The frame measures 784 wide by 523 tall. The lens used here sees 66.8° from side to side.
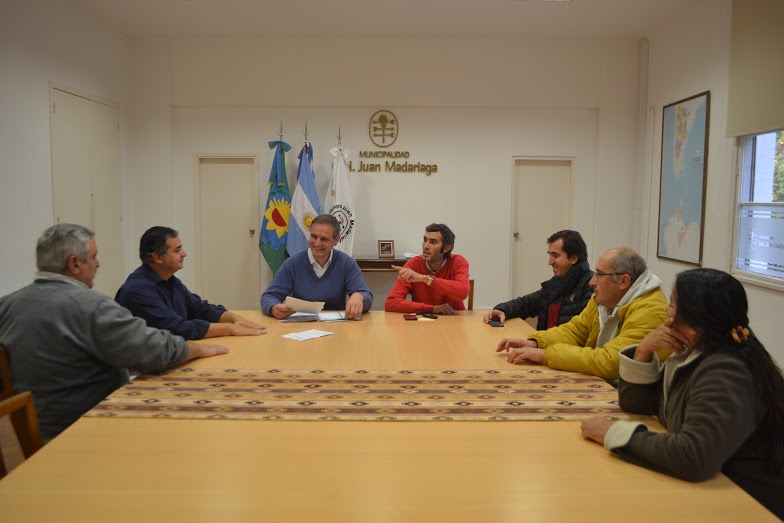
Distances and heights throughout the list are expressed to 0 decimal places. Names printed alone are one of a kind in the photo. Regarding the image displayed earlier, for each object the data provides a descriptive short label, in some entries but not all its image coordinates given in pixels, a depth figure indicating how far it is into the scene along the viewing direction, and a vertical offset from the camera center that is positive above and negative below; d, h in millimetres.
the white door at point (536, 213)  6848 +128
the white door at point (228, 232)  6754 -135
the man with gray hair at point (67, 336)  2084 -421
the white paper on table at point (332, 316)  3453 -556
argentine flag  6316 +97
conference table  1359 -648
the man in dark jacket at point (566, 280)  3238 -306
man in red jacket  3746 -367
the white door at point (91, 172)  5125 +432
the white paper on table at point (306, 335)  2988 -579
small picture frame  6668 -289
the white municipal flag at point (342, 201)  6387 +225
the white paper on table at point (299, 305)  3584 -505
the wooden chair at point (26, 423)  1725 -597
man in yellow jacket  2246 -359
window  4375 +118
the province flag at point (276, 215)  6363 +63
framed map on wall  5348 +454
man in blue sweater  3729 -343
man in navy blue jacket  2797 -363
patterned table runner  1939 -613
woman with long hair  1464 -453
